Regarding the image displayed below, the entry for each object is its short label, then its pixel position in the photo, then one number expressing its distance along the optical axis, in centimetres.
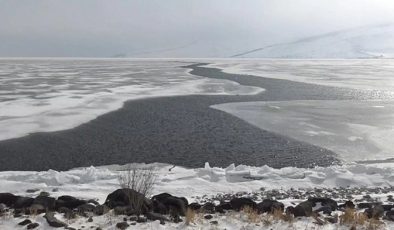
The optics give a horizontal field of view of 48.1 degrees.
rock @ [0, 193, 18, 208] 664
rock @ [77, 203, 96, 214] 617
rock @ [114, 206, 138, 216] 604
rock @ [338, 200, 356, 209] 671
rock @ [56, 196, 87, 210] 654
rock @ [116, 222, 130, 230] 554
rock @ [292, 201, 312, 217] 614
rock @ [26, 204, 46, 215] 595
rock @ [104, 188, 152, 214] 623
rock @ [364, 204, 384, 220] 607
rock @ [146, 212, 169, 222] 591
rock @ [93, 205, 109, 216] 605
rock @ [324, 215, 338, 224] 590
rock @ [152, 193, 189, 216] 617
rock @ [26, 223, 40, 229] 540
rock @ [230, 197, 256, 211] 652
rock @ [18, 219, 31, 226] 552
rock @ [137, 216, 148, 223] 580
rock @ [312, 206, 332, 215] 637
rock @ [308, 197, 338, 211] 673
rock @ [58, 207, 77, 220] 584
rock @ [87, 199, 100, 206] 674
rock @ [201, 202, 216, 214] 635
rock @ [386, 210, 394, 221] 606
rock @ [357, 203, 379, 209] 674
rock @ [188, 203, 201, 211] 645
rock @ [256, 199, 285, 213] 644
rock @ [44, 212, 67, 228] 549
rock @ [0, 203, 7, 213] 609
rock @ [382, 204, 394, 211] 662
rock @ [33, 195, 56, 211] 639
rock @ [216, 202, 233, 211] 649
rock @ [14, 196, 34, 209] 641
